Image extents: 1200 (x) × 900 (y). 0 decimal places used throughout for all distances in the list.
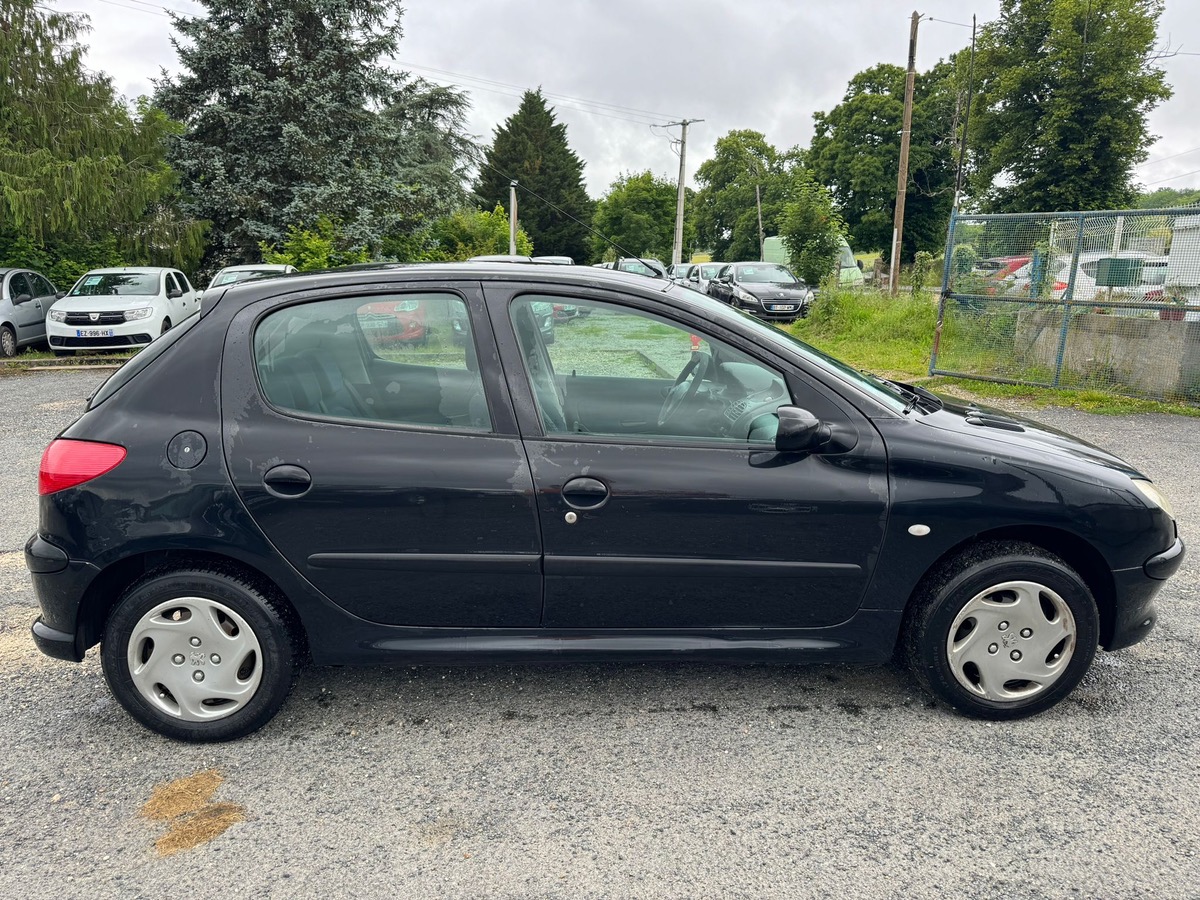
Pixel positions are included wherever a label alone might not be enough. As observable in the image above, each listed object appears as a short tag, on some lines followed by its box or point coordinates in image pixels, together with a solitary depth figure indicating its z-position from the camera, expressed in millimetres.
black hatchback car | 2885
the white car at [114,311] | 14703
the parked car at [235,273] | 15325
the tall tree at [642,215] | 81125
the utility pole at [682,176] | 37875
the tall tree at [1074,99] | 32812
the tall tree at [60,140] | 16672
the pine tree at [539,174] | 59500
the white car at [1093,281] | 9023
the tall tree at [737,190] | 76750
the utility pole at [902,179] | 24562
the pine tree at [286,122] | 23453
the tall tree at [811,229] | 21375
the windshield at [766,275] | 23547
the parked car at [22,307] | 15133
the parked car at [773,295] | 22531
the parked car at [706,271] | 26802
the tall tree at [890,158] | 52250
